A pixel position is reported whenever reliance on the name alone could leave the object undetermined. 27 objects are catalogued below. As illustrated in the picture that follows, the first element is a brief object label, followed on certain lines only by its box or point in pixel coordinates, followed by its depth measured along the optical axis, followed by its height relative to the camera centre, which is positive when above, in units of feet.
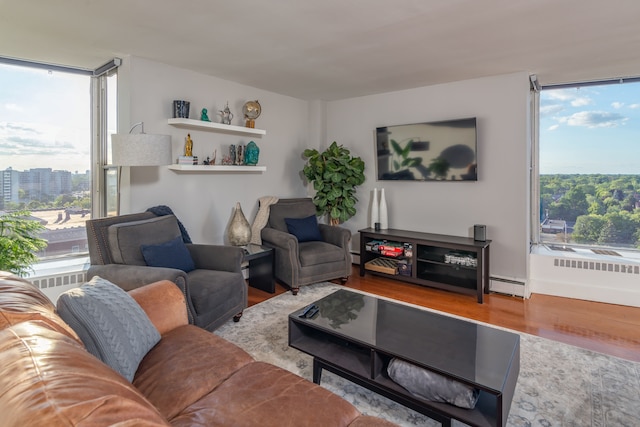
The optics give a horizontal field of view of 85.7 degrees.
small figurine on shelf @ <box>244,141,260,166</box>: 13.93 +2.19
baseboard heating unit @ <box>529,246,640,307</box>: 11.51 -2.34
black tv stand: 12.46 -2.04
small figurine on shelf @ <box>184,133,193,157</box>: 12.09 +2.10
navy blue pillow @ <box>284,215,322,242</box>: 14.19 -0.89
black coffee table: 5.20 -2.49
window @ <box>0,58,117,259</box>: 10.99 +2.11
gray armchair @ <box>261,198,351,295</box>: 12.42 -1.66
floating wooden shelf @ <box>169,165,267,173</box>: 11.72 +1.43
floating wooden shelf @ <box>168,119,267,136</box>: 11.51 +2.93
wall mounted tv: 13.12 +2.30
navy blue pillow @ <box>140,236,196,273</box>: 8.97 -1.30
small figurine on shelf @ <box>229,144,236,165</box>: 13.57 +2.10
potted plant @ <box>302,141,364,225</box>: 15.23 +1.32
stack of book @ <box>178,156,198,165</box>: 11.85 +1.62
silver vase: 12.36 -0.89
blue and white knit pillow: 4.38 -1.58
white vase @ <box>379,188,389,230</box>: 15.17 -0.29
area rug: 6.17 -3.63
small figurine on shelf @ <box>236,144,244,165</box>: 13.83 +2.02
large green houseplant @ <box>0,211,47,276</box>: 8.46 -0.95
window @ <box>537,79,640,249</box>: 12.59 +1.64
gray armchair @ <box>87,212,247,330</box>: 8.20 -1.53
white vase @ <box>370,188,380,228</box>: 15.25 -0.21
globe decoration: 13.73 +3.83
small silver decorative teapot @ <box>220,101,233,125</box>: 13.02 +3.48
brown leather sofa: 2.00 -1.84
